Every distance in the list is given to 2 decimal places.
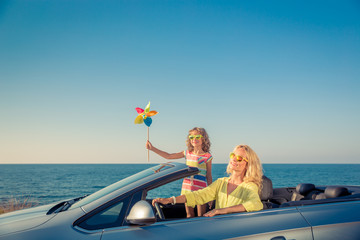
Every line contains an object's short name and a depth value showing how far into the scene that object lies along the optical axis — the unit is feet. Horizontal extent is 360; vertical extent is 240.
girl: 13.26
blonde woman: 9.40
